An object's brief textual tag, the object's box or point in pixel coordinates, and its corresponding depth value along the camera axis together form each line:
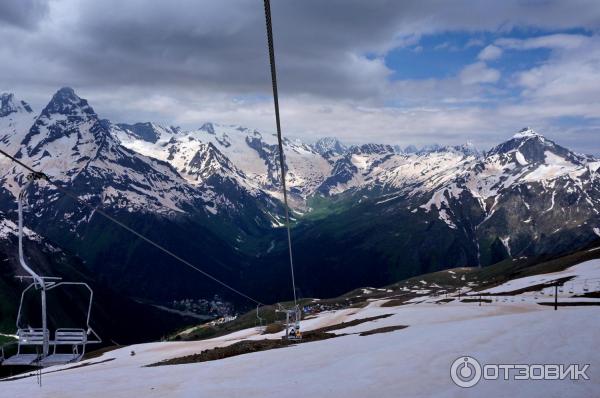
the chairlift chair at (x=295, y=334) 58.42
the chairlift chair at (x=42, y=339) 24.34
